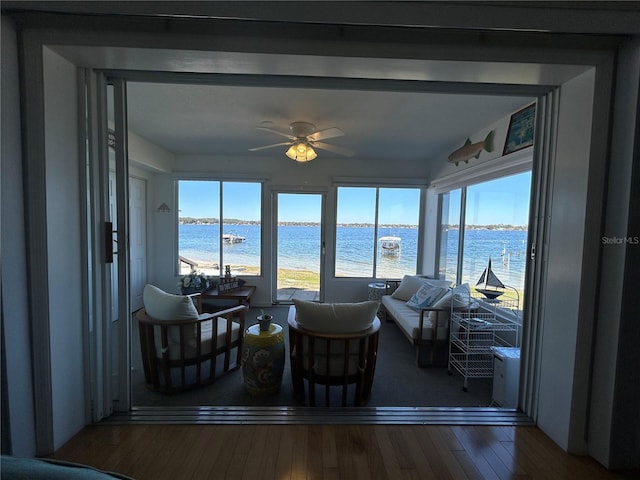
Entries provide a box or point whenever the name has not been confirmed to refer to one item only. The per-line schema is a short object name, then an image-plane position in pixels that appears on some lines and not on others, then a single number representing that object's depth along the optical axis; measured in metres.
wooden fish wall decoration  2.98
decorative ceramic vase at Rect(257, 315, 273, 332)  2.29
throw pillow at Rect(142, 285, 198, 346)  2.20
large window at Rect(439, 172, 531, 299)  2.79
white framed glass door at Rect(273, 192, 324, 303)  4.73
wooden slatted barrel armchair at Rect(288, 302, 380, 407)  2.06
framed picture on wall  2.41
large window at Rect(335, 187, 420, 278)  4.78
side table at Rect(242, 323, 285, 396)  2.21
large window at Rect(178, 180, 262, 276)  4.69
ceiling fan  2.91
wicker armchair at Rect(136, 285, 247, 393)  2.20
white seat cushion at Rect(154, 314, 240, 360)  2.27
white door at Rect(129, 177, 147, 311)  4.08
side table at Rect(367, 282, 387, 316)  4.34
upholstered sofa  2.86
